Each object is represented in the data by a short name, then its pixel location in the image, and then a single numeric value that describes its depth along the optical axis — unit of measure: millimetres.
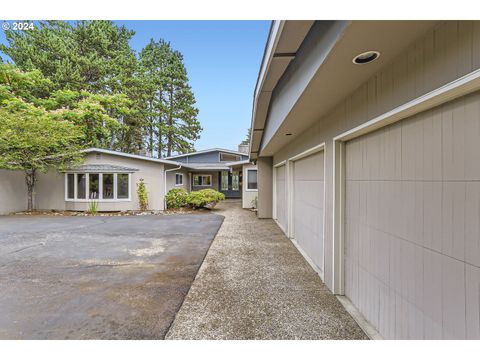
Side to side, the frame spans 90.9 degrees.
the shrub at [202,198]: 11273
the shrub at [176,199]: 11688
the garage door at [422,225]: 1397
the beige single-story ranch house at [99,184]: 10719
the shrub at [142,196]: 11109
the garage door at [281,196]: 7016
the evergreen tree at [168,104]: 23281
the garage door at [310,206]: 4020
